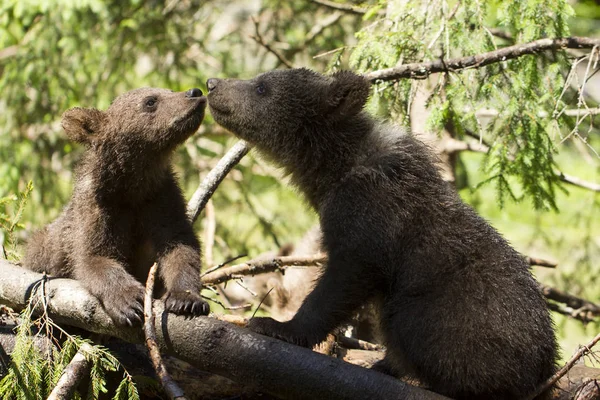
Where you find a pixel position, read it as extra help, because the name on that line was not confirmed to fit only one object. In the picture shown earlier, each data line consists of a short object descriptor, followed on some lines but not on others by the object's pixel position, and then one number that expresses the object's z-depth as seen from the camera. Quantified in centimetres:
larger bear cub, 791
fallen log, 712
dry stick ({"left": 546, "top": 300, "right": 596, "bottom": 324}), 1384
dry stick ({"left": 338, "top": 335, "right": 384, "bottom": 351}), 1088
